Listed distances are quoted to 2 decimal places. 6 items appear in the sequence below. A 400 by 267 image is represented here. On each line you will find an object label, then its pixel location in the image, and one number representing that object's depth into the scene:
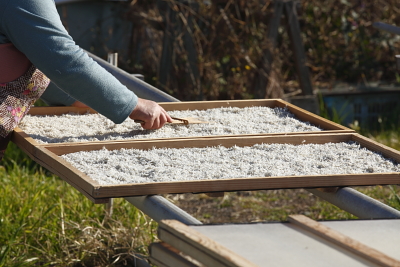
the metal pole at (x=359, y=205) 3.26
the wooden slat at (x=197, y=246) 2.92
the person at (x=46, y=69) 3.56
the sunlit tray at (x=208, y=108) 3.68
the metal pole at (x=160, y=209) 3.20
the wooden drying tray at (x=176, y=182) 3.28
